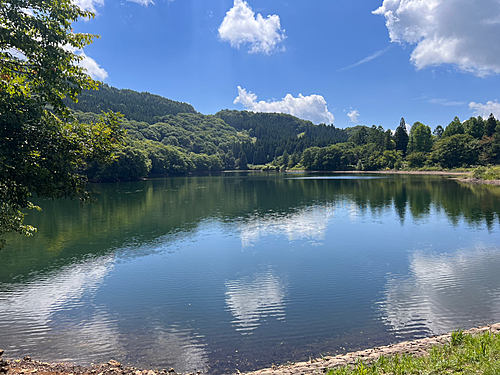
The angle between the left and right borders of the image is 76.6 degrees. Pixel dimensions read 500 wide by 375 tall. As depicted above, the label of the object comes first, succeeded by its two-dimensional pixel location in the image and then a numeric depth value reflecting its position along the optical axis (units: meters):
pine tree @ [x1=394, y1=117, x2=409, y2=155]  186.00
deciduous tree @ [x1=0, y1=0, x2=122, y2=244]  9.73
